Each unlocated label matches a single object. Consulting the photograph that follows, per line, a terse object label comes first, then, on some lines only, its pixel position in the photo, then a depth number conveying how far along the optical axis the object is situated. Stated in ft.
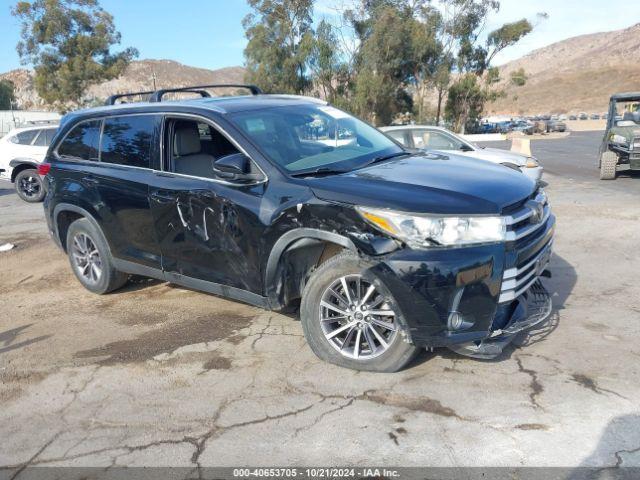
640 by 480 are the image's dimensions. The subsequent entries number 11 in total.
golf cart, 39.96
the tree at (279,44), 131.34
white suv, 44.27
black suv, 11.16
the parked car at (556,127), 153.69
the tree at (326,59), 126.41
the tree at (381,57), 124.36
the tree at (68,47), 108.27
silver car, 34.94
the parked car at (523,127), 148.04
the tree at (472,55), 128.98
